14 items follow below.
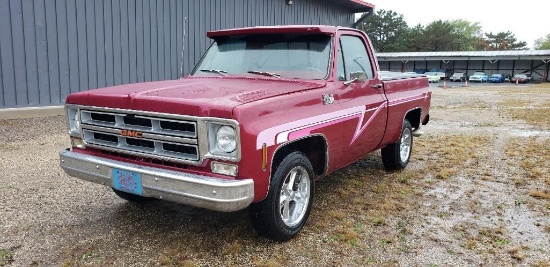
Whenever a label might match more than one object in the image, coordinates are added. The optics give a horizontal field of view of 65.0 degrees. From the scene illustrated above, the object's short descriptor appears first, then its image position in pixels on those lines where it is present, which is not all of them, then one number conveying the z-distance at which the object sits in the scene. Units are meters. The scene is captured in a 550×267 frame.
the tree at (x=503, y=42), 80.81
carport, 47.91
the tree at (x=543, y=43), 95.43
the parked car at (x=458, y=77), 48.76
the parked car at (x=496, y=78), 46.09
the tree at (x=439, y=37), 71.06
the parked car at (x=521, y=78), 44.87
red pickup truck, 3.14
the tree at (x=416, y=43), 71.06
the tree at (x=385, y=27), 76.19
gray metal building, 9.16
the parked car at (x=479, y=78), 46.62
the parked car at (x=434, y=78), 44.99
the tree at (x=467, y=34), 73.68
